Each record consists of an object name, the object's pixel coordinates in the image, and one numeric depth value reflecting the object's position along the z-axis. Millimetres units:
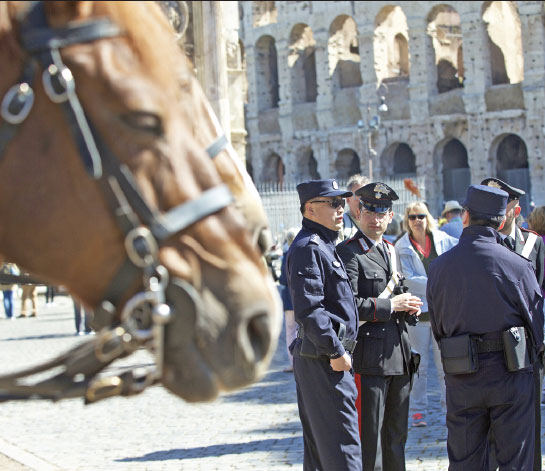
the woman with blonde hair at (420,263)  7461
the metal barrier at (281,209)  27062
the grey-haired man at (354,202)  7004
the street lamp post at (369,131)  39156
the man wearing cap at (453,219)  9219
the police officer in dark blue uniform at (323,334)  4742
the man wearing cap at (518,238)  6227
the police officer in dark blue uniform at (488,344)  4828
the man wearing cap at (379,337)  5305
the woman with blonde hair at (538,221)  7582
